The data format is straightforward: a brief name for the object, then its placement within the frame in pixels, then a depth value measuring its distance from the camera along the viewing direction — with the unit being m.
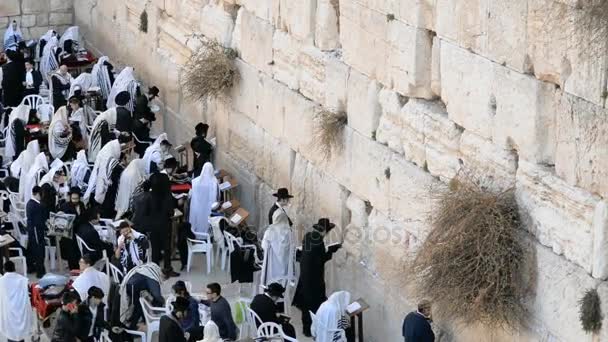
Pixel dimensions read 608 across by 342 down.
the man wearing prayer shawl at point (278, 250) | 15.91
